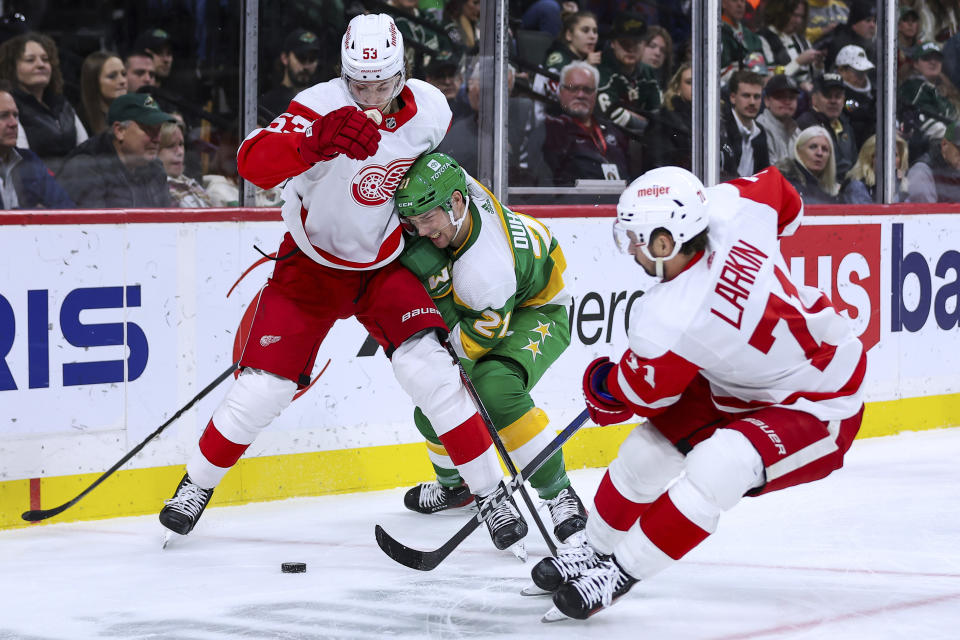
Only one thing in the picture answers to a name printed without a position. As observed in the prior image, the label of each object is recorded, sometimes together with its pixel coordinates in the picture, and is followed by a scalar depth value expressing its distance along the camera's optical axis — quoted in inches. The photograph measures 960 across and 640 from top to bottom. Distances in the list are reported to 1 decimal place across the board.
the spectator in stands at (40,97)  315.3
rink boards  297.6
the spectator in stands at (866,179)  462.9
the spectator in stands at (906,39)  476.1
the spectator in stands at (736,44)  437.4
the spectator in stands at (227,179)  344.8
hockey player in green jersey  267.1
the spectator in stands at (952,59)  501.7
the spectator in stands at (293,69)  353.7
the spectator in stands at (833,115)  471.2
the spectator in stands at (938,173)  484.1
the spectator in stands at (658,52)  426.3
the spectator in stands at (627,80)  419.5
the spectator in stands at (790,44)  458.9
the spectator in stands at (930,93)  484.7
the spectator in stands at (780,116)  456.8
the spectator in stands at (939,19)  491.2
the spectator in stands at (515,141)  385.4
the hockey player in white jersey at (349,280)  257.8
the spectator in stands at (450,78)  383.9
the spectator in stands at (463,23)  385.7
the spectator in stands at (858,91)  471.5
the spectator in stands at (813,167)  459.5
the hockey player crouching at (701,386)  209.2
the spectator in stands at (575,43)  404.8
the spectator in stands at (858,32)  471.2
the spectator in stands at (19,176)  313.3
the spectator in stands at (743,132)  436.5
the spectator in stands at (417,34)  376.8
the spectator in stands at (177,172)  338.3
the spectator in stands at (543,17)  398.6
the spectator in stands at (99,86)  326.9
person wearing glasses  404.8
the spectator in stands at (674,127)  427.2
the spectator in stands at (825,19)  470.9
